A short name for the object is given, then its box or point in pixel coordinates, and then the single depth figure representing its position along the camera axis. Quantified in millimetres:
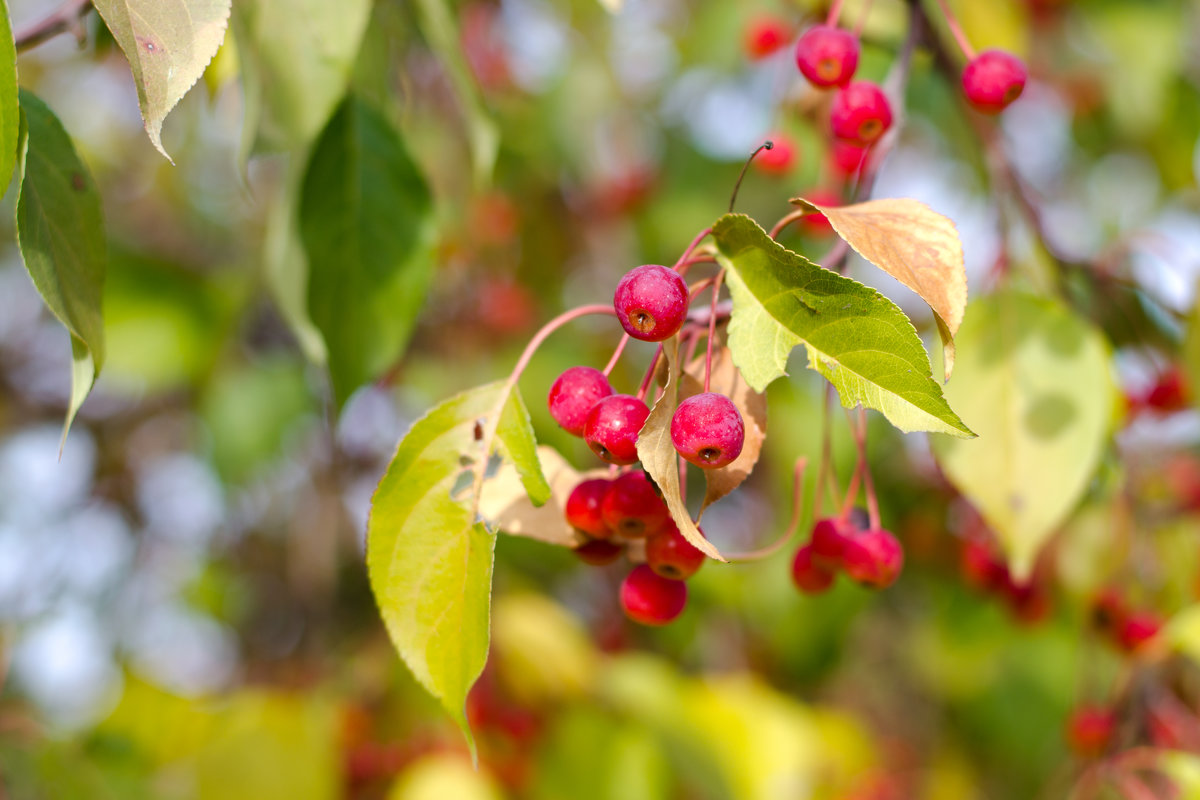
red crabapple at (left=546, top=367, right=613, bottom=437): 416
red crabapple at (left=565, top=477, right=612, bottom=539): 419
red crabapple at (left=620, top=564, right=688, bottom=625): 430
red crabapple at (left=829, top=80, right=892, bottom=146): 435
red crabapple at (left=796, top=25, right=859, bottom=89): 444
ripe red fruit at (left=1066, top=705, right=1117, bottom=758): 558
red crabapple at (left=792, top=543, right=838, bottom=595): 449
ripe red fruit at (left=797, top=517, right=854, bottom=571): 440
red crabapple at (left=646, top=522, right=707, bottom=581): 417
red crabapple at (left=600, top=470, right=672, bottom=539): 412
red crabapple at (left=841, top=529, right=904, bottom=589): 439
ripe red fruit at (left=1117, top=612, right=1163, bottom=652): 553
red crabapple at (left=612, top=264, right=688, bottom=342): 402
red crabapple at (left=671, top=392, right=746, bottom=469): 399
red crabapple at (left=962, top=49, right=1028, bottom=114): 445
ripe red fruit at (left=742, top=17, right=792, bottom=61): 655
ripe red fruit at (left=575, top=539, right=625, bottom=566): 427
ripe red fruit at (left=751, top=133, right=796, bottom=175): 542
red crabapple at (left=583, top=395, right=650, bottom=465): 405
